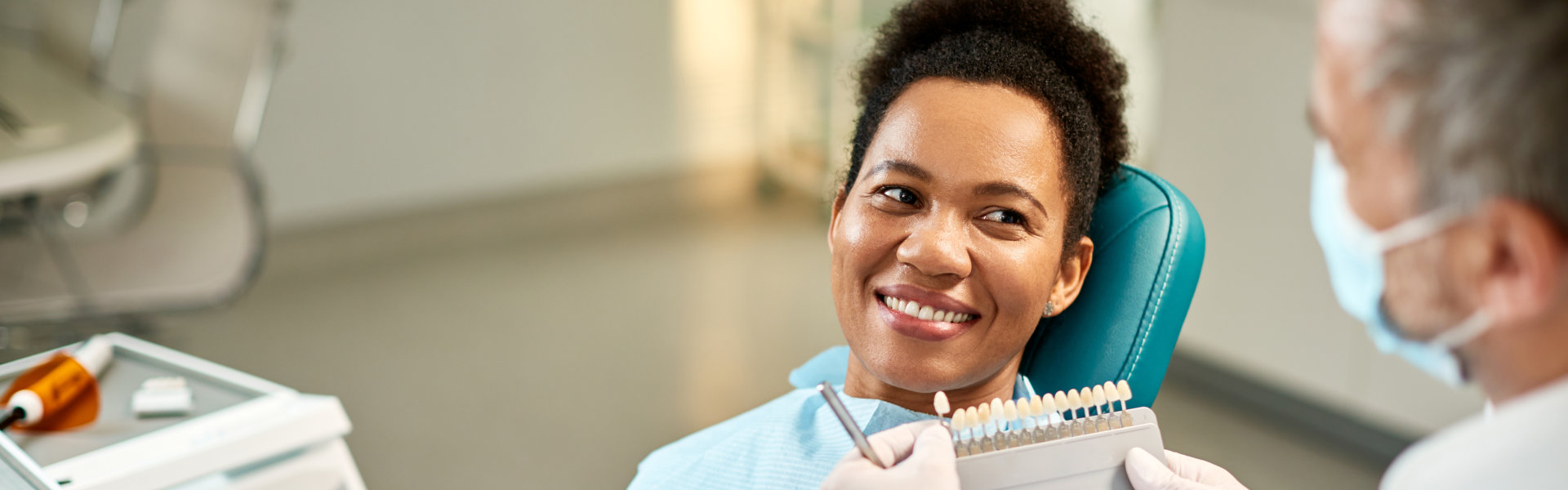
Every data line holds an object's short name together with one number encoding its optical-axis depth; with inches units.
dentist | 22.5
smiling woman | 44.7
